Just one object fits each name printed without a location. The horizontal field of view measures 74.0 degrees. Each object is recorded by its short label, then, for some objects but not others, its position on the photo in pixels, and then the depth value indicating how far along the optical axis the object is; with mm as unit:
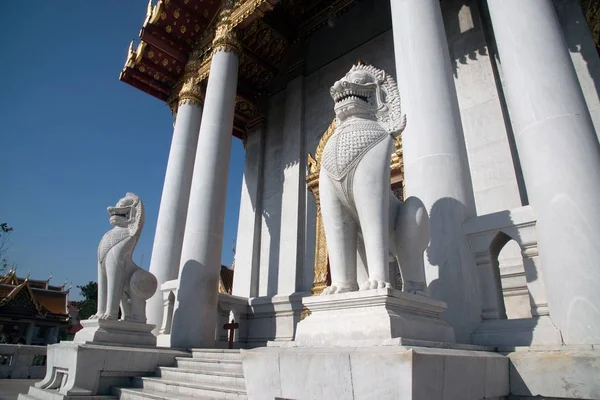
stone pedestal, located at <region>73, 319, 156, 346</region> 6141
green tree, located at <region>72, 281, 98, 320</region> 49338
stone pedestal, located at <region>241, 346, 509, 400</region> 2209
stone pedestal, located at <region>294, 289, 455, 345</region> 2711
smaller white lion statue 6496
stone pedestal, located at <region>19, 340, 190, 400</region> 5453
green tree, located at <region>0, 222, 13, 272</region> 30266
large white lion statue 3299
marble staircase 4789
